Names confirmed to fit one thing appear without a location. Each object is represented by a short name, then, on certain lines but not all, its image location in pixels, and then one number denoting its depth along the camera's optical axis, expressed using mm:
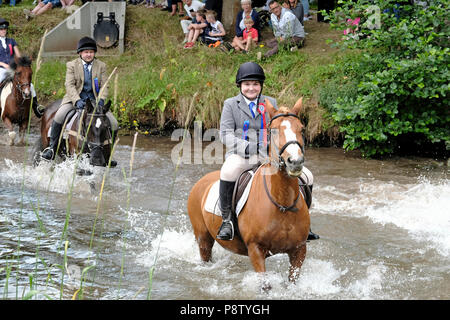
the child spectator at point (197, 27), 17922
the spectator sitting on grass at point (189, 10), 18578
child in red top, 17203
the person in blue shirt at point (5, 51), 14742
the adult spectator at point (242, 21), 17312
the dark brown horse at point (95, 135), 10203
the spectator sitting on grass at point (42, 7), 21016
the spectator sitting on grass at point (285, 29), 16609
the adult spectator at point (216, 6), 18812
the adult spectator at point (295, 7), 17391
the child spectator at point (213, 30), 17864
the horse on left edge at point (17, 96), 13812
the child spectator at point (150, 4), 21250
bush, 12055
